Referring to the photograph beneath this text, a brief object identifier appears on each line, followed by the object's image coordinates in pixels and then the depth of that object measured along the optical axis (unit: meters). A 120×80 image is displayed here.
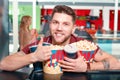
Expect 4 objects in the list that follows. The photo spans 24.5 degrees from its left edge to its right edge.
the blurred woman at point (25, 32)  3.16
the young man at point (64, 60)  1.10
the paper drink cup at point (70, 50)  0.99
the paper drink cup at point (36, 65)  1.12
